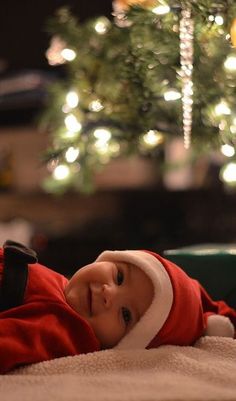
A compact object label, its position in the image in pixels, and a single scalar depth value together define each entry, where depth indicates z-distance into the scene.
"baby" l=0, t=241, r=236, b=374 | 0.84
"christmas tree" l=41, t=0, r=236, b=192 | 1.14
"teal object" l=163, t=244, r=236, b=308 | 1.17
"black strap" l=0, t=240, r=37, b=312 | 0.88
